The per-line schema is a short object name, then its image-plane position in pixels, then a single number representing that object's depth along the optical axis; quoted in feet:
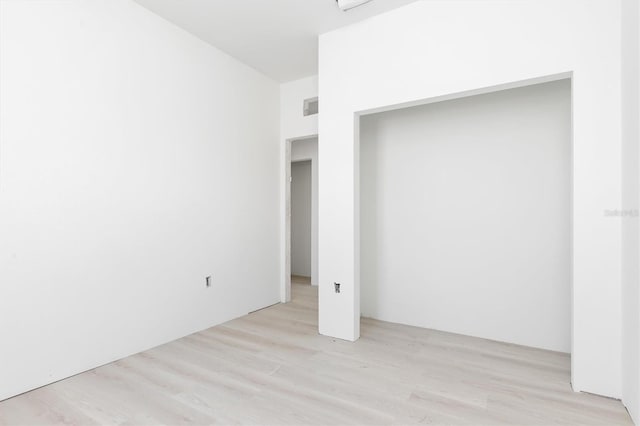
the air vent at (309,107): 14.21
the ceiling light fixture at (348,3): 8.88
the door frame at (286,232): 14.62
